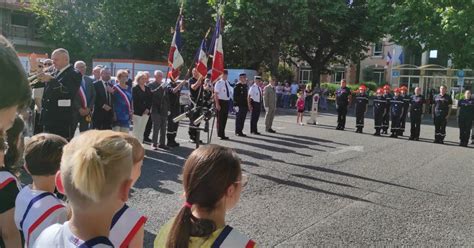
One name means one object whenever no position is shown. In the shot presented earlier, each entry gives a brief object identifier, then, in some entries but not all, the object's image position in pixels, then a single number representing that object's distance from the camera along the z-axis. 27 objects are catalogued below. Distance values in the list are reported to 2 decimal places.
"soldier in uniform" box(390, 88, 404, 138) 16.34
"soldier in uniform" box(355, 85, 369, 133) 17.17
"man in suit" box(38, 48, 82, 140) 7.15
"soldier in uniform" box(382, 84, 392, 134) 17.03
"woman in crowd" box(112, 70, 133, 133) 9.72
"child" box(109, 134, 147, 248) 2.43
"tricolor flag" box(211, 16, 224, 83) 11.28
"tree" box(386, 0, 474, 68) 22.95
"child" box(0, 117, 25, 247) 2.34
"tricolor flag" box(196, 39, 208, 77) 11.55
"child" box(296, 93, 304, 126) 18.67
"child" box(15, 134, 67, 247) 2.59
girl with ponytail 2.10
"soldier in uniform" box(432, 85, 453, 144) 15.42
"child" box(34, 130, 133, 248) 1.70
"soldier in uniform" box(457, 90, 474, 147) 15.16
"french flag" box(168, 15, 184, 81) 11.54
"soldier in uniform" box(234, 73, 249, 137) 14.20
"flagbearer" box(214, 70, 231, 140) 13.27
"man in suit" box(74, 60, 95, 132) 8.77
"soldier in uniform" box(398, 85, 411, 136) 16.61
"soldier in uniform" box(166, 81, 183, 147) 11.55
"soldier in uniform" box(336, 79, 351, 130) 17.70
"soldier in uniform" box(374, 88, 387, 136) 16.65
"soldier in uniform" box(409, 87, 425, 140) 15.91
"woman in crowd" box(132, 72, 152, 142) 10.41
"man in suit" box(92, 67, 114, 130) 9.48
